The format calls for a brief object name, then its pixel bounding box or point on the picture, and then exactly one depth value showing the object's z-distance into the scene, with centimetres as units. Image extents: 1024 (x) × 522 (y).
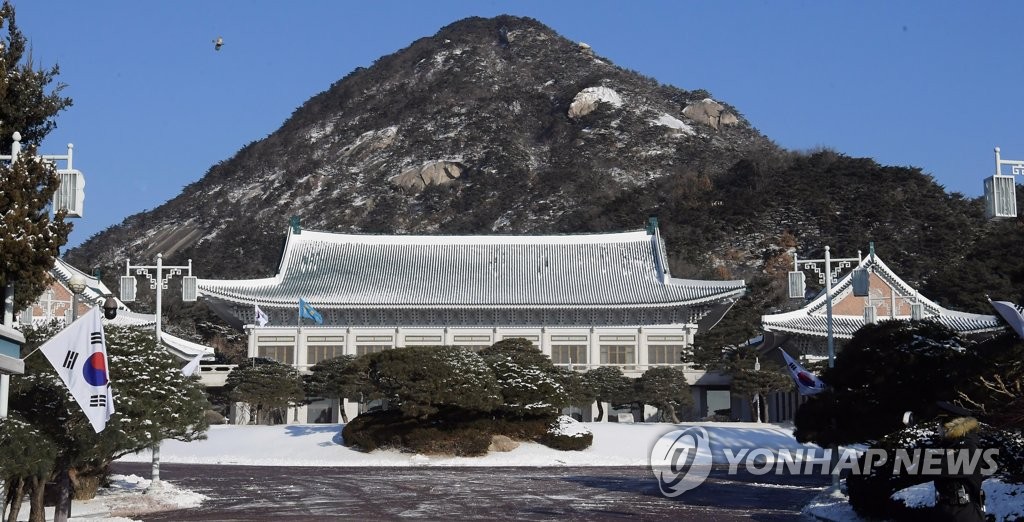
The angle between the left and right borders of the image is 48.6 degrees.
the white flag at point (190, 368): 2567
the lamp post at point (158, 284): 2942
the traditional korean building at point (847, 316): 5016
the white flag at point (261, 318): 5203
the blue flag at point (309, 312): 5355
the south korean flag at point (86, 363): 1511
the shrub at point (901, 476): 1571
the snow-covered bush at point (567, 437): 3719
